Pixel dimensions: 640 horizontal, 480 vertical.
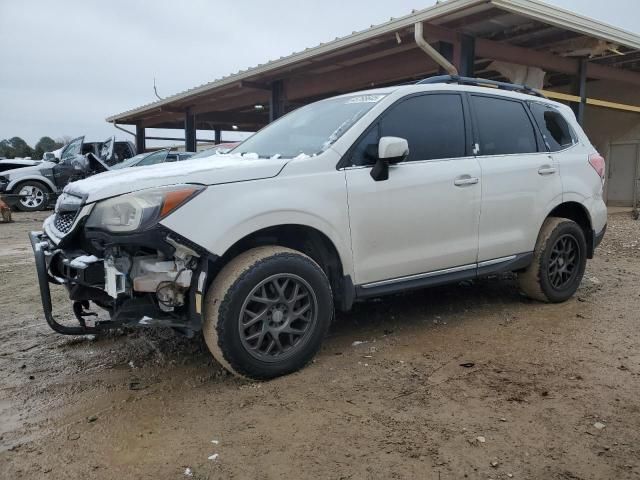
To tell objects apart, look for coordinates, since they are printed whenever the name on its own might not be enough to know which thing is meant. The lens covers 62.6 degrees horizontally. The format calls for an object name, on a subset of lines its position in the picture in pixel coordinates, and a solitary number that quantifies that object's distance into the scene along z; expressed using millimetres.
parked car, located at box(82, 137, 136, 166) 14144
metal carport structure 7766
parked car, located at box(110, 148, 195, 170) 11938
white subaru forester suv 2844
